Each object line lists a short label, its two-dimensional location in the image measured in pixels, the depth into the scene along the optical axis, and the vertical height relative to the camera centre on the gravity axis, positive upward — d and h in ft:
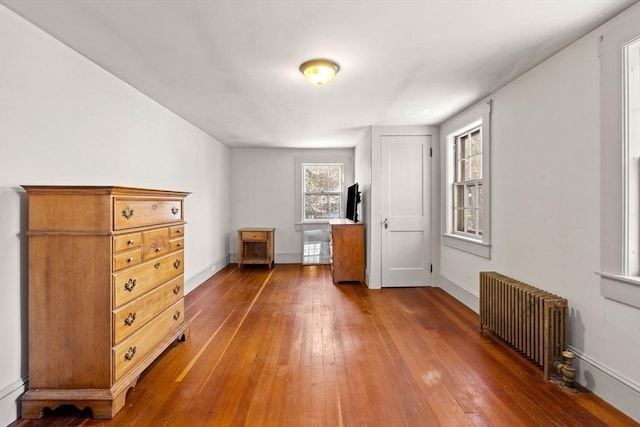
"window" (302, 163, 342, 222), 22.39 +1.61
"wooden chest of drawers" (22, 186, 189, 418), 6.14 -1.68
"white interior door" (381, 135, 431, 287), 15.46 +0.77
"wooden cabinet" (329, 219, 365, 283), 16.67 -2.03
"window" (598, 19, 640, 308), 6.19 +1.13
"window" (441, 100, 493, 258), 11.32 +1.35
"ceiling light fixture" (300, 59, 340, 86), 8.26 +3.78
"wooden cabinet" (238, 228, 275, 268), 20.18 -1.65
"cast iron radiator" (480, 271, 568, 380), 7.47 -2.68
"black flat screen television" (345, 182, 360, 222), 17.53 +0.65
